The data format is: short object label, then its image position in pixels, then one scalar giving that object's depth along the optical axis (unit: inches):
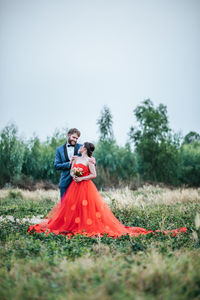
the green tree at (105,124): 1122.7
